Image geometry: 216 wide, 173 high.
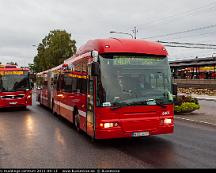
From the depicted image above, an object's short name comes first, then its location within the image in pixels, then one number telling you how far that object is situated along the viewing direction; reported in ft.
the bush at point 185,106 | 59.36
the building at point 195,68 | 202.45
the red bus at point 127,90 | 30.58
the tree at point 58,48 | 185.78
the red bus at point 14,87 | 68.69
